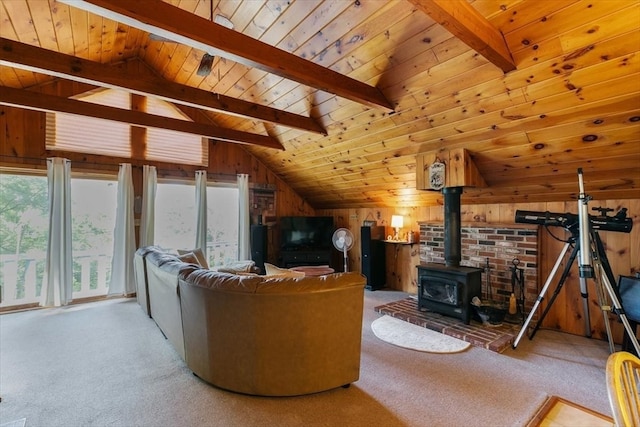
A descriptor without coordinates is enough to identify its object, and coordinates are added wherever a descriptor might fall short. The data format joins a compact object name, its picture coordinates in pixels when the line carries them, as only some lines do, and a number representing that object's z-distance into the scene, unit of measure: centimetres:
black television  611
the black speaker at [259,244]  583
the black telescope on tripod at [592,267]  250
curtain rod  428
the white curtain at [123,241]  489
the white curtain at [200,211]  553
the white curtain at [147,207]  508
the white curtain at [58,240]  441
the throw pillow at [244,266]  435
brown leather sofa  216
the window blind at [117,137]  457
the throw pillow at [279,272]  285
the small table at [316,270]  452
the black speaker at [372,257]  539
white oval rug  304
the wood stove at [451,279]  351
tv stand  593
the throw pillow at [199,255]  424
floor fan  448
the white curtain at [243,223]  596
